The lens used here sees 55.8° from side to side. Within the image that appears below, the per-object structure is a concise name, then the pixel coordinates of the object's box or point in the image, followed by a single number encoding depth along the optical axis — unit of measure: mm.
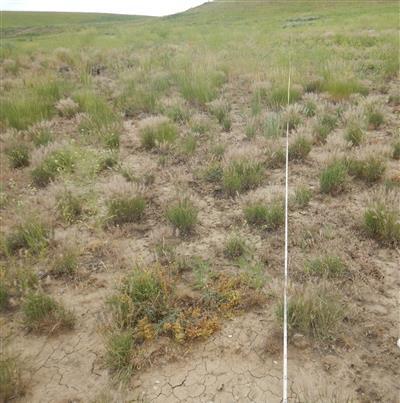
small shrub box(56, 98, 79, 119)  7781
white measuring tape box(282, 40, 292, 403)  2025
